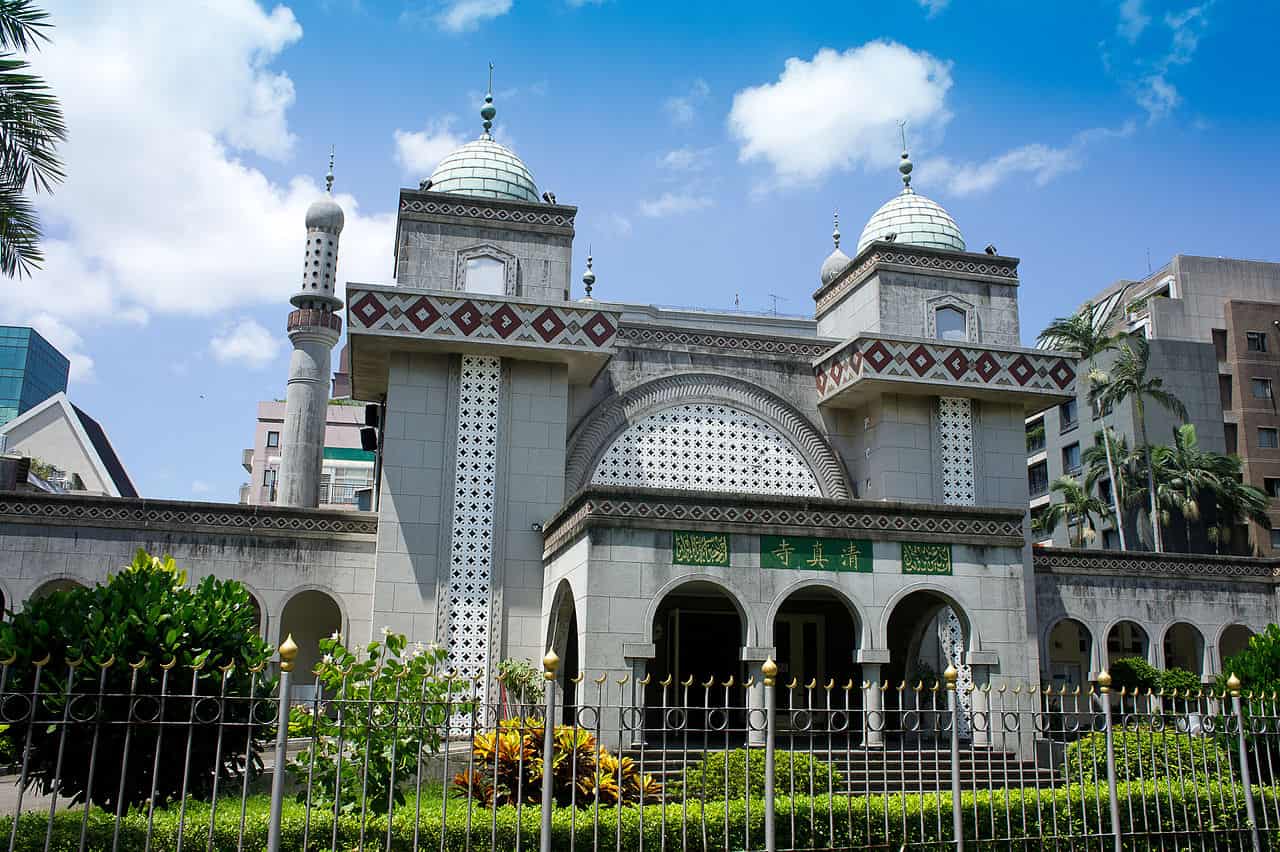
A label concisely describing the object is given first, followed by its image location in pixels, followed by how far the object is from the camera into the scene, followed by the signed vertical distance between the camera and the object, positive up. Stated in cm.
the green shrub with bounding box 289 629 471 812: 923 -40
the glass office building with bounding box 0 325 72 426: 10400 +2802
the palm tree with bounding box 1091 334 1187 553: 3503 +936
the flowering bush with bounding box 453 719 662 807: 1009 -78
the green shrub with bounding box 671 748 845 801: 1062 -83
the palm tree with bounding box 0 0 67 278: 1014 +481
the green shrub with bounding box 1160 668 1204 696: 2231 +34
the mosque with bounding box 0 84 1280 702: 1493 +326
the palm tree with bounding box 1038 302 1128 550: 3366 +1063
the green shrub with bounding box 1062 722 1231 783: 1159 -63
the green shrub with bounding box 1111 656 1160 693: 2288 +45
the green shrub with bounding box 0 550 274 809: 923 +12
